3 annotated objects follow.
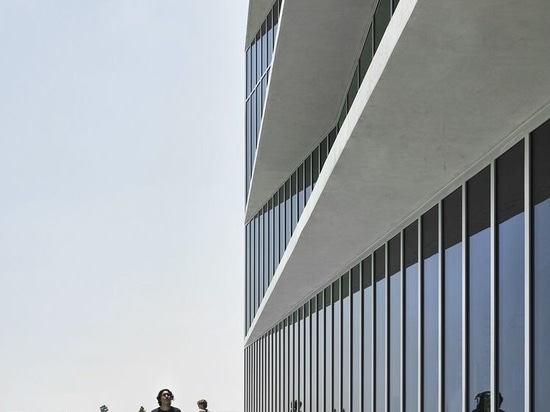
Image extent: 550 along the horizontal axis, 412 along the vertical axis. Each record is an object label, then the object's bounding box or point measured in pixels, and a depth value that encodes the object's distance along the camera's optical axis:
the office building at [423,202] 10.62
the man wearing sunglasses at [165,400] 15.87
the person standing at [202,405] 20.31
